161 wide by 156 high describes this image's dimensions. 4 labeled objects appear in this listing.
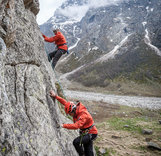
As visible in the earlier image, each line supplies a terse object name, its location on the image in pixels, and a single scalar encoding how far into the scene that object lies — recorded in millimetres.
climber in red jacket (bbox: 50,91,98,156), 6438
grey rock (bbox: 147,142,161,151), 11562
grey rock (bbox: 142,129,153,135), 14738
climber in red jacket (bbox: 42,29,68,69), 10273
